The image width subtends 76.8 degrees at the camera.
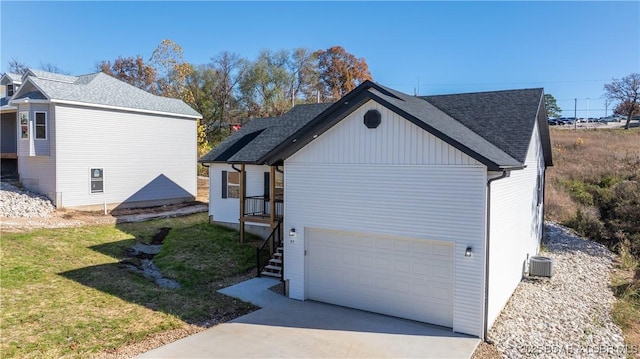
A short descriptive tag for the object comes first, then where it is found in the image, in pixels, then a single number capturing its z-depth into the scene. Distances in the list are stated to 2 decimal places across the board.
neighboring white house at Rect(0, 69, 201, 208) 19.92
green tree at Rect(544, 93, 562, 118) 71.88
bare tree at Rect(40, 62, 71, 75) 48.27
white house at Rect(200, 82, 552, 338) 8.66
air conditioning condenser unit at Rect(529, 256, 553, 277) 12.53
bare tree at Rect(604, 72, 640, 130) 48.47
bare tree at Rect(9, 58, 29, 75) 43.44
